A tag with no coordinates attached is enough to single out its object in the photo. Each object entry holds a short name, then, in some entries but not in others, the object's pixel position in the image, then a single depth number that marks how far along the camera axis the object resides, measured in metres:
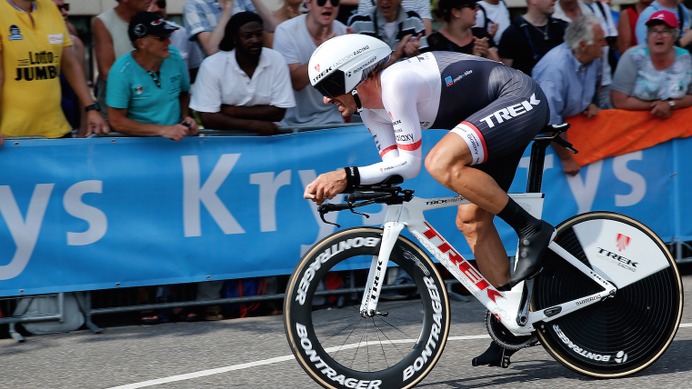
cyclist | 9.70
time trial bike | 10.05
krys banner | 14.14
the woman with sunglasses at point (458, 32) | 16.95
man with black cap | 14.83
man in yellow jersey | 14.62
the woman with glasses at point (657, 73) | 16.98
